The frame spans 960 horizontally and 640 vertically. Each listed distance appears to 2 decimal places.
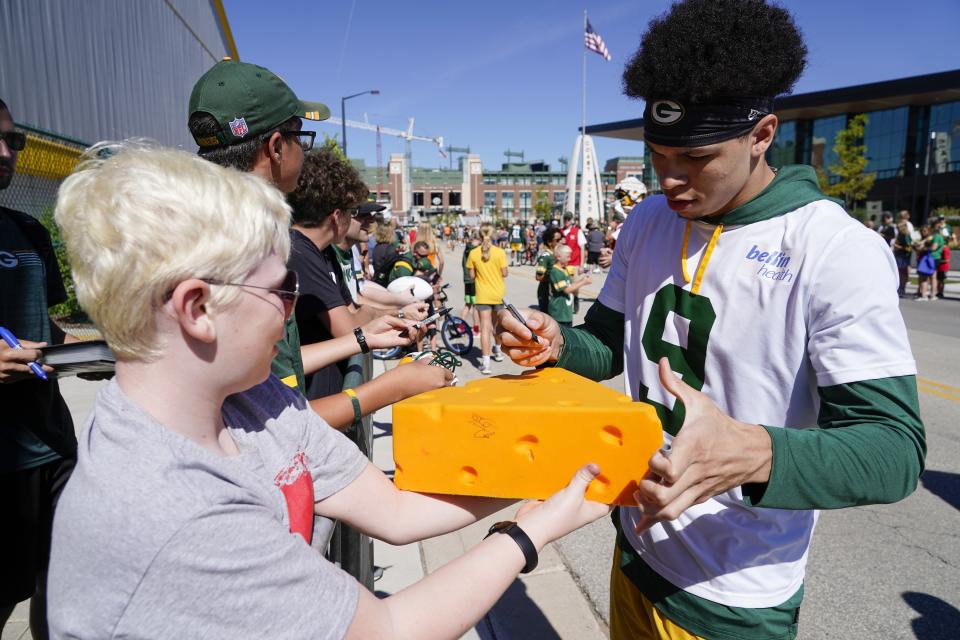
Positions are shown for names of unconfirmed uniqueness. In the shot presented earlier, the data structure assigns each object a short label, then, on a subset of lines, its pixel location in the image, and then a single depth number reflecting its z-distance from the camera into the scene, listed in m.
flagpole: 45.00
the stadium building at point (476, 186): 104.75
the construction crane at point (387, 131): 123.75
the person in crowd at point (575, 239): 17.47
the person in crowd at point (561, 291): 8.12
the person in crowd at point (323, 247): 2.90
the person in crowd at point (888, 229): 18.40
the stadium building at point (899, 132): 35.09
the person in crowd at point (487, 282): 9.02
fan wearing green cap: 2.20
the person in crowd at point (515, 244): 28.38
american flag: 36.19
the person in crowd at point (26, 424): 2.35
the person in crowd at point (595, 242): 21.53
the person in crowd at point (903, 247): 15.94
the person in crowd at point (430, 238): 10.80
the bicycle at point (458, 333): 10.21
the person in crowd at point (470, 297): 9.95
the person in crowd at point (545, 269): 8.59
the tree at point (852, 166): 33.75
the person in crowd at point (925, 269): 14.96
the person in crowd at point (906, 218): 16.12
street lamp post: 29.04
